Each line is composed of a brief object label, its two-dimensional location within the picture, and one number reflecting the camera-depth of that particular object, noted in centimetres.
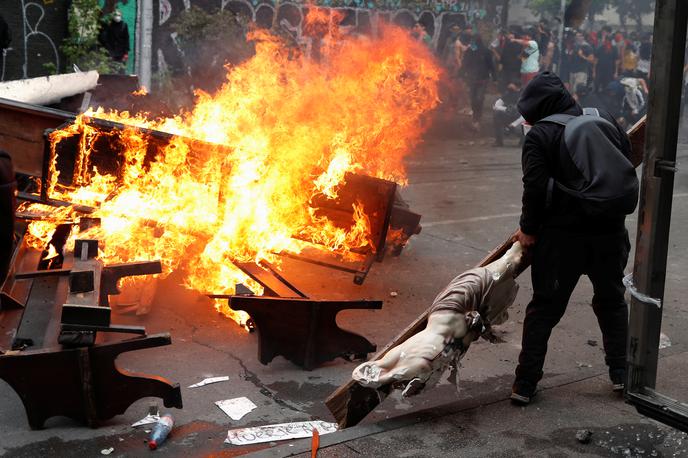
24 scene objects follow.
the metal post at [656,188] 335
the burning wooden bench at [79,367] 423
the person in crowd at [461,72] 2052
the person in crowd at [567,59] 2536
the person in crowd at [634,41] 2659
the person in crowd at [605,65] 2419
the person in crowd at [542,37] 2327
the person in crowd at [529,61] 1922
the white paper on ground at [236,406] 471
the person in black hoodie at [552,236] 443
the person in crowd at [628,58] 2511
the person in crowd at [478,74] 1909
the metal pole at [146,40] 1636
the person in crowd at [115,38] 1523
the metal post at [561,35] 2581
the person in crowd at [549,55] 2384
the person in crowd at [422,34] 2195
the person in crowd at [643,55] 2493
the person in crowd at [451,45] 2256
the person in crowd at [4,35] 1336
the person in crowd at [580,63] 2481
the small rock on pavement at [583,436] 409
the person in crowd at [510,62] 2033
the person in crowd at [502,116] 1748
